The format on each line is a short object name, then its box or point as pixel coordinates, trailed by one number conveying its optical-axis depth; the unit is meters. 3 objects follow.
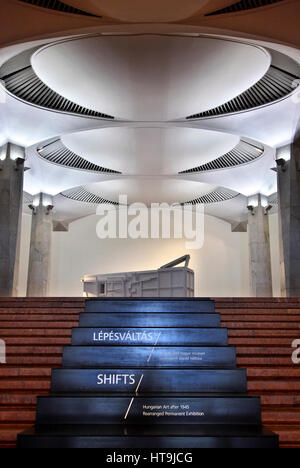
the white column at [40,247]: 16.20
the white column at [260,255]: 16.41
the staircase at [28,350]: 4.20
